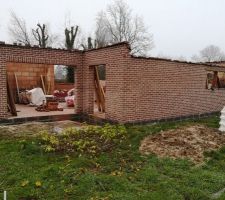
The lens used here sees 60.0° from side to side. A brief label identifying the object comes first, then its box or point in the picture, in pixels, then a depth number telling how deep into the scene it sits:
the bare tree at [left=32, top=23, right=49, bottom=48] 26.65
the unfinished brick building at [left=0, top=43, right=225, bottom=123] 6.91
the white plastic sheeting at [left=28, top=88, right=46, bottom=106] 11.09
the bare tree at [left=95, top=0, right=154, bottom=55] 27.76
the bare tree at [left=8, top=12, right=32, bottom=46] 29.89
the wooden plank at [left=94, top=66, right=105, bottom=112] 8.69
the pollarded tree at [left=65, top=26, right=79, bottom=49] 23.77
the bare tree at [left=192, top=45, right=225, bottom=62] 37.26
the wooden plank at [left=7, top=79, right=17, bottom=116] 7.86
